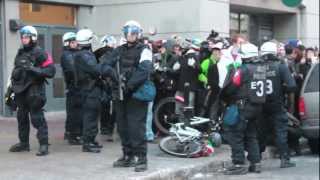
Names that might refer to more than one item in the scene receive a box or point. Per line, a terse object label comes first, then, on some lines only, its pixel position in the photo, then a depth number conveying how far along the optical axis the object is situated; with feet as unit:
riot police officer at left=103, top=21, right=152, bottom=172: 29.90
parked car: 36.27
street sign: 50.70
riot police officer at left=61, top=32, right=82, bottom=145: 37.67
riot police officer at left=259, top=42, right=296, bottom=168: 33.65
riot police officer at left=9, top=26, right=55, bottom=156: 32.94
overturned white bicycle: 34.73
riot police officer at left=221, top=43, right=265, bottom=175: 32.09
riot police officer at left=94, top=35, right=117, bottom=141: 38.73
